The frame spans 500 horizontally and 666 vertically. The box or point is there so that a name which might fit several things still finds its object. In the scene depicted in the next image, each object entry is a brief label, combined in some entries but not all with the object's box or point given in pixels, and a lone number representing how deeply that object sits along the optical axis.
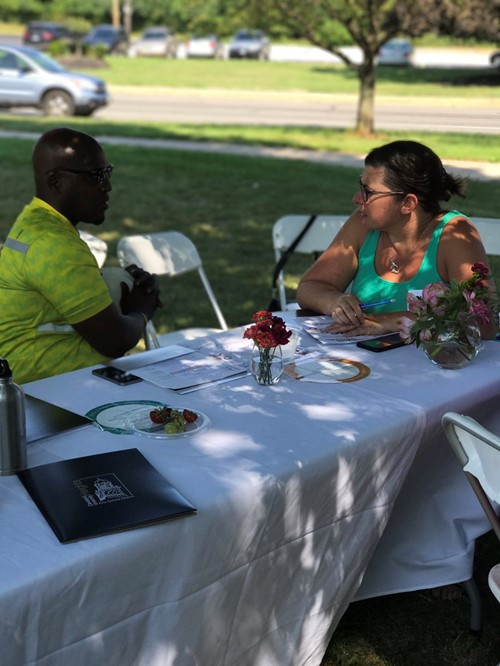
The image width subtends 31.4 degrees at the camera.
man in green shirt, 3.05
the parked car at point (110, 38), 41.72
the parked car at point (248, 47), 43.75
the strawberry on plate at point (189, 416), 2.30
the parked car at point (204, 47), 44.19
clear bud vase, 2.64
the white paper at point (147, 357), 2.85
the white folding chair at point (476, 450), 1.97
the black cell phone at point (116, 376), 2.67
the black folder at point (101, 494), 1.78
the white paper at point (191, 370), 2.68
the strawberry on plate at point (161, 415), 2.28
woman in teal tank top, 3.41
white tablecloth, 1.69
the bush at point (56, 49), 34.44
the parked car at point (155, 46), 43.50
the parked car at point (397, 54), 37.94
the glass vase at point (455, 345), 2.77
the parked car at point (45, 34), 38.19
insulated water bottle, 1.96
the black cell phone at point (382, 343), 3.07
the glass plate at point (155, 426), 2.23
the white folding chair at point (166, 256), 4.56
